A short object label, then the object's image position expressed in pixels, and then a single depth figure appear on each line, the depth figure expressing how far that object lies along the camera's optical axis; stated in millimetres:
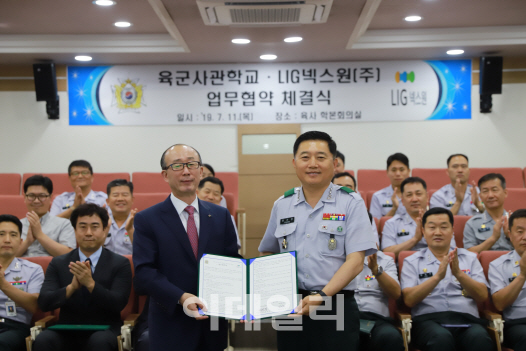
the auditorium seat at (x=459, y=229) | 4453
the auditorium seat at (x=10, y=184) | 6301
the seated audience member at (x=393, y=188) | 5434
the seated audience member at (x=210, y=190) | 4723
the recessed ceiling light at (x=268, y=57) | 6832
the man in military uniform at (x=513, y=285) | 3268
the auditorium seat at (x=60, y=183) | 6168
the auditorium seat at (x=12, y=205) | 5066
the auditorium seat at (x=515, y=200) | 5000
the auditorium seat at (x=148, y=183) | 6121
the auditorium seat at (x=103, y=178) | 6238
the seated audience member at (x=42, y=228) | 4090
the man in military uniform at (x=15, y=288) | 3344
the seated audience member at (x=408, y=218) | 4461
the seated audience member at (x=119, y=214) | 4500
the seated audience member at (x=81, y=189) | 5391
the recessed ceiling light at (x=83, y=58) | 6616
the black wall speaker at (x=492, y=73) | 6803
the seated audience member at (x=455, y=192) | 5449
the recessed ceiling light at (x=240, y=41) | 6031
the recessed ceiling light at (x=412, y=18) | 5730
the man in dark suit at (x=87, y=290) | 3166
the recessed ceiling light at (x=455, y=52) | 6602
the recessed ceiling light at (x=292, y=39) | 5980
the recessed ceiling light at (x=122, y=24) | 5828
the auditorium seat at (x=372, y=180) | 6336
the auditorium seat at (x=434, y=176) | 6289
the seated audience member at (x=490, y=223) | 4145
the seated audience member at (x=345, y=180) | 4559
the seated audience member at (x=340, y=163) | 5518
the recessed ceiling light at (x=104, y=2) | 5027
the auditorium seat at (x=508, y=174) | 6137
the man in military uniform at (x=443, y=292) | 3189
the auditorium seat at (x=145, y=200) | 5051
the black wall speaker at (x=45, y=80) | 6867
